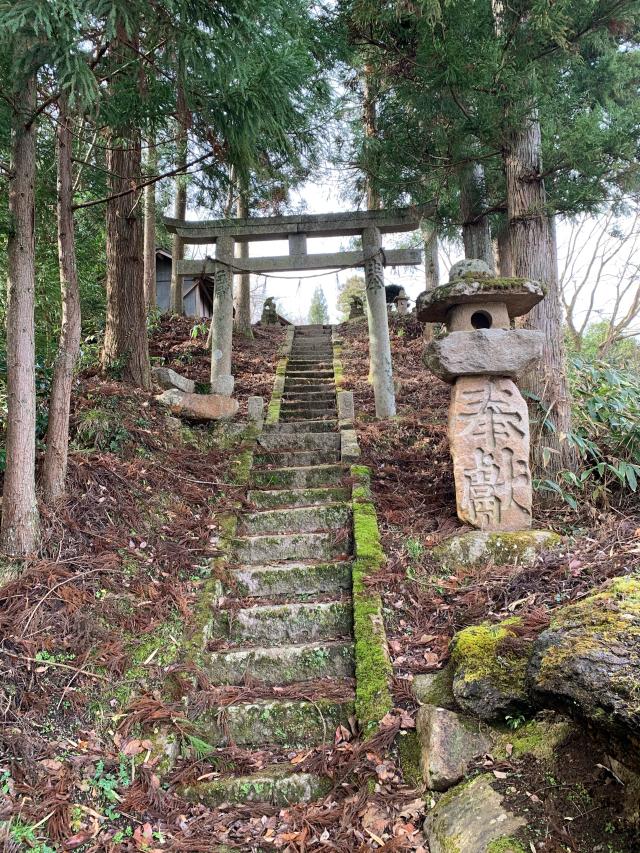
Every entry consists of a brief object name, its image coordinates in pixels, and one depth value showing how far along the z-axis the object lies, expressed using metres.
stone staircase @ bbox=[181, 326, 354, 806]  3.34
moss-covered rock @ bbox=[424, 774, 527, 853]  2.25
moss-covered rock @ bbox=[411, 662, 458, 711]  3.15
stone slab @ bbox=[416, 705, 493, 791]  2.74
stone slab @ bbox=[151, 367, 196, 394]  7.83
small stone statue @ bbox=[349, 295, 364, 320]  19.31
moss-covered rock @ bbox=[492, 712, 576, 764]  2.56
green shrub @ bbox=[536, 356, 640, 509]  5.34
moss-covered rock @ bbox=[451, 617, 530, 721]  2.85
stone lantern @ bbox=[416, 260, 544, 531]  4.96
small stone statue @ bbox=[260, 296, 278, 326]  18.91
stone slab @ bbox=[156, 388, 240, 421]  7.18
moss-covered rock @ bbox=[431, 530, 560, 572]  4.55
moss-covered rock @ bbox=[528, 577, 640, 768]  2.04
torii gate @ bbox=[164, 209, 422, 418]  9.02
